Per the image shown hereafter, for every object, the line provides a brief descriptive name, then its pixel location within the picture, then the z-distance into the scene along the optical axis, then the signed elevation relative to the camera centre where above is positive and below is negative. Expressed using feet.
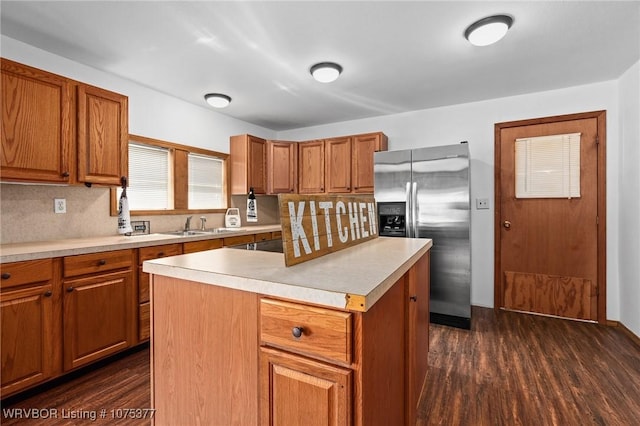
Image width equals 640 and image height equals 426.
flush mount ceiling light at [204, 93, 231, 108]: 10.91 +3.97
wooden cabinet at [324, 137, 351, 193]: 13.25 +2.01
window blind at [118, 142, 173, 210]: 10.08 +1.12
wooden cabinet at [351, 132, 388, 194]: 12.69 +2.21
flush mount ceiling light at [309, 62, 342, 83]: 8.64 +3.95
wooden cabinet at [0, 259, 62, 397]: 5.73 -2.23
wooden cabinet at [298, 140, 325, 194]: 13.91 +2.00
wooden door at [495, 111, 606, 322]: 10.19 -0.89
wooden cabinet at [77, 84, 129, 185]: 7.53 +1.94
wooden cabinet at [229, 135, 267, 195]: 13.23 +2.05
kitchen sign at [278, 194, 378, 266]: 3.70 -0.20
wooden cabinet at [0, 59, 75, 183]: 6.32 +1.87
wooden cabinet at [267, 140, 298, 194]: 14.15 +2.04
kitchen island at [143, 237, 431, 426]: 2.83 -1.40
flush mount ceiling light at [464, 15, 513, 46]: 6.49 +3.91
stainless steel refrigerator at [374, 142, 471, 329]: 9.99 -0.12
